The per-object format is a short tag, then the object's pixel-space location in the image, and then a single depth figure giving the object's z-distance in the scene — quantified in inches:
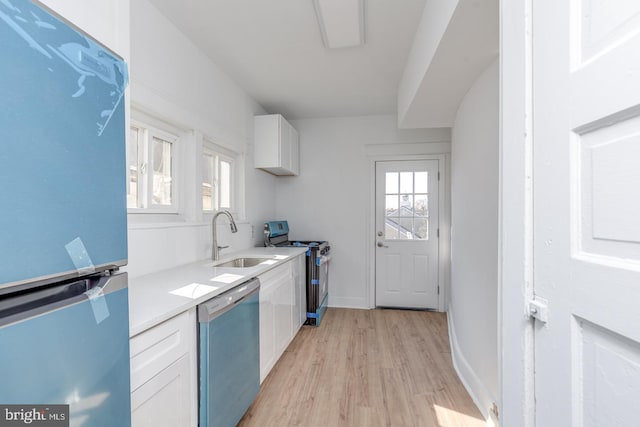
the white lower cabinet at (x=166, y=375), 37.0
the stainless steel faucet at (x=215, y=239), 90.1
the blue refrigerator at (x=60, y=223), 20.7
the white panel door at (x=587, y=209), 19.2
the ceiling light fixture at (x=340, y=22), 66.7
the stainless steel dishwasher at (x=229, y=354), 49.4
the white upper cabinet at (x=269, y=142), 125.3
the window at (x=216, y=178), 100.2
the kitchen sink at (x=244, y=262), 96.6
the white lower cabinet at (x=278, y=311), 76.6
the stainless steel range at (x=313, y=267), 123.4
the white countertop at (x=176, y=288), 40.4
